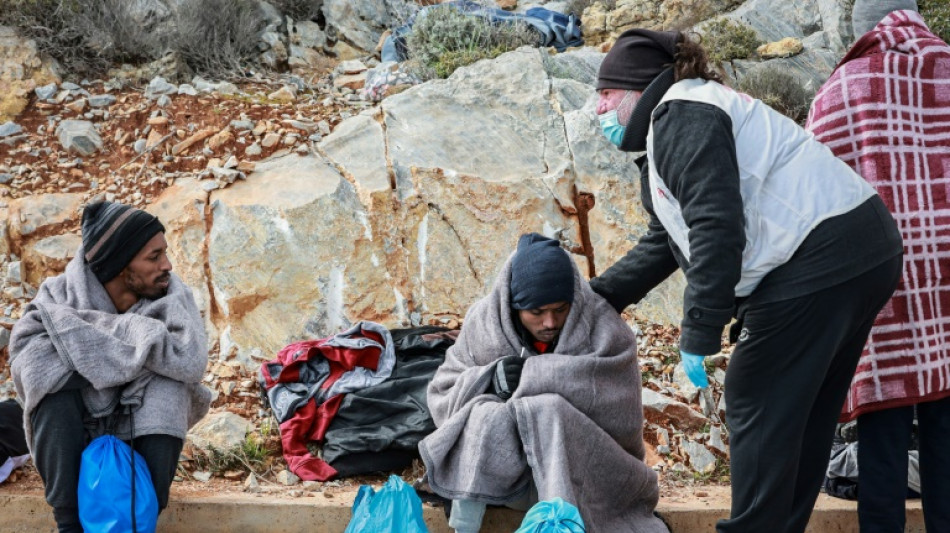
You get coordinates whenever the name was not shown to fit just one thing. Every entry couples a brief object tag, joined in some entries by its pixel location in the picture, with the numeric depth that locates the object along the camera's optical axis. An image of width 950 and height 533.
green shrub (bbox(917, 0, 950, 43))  7.66
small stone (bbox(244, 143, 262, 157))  5.75
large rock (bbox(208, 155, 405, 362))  5.15
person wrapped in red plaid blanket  3.31
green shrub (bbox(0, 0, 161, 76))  6.83
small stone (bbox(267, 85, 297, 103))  6.52
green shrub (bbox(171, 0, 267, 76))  7.12
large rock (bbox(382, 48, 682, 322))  5.38
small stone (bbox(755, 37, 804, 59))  7.99
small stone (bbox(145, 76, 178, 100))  6.42
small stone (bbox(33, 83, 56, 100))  6.40
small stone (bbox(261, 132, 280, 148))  5.80
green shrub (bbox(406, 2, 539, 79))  6.90
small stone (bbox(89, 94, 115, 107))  6.34
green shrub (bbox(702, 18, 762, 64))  7.86
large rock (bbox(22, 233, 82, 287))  5.31
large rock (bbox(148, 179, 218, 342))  5.19
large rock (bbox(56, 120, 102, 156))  5.91
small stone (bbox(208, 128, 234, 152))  5.82
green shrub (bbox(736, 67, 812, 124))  7.13
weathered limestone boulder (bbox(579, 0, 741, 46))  8.60
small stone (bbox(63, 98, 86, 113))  6.28
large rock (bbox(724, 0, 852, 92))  7.80
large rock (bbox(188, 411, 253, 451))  4.27
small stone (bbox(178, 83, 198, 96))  6.43
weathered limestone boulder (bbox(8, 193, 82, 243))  5.38
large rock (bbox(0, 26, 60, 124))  6.26
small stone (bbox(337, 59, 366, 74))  7.32
